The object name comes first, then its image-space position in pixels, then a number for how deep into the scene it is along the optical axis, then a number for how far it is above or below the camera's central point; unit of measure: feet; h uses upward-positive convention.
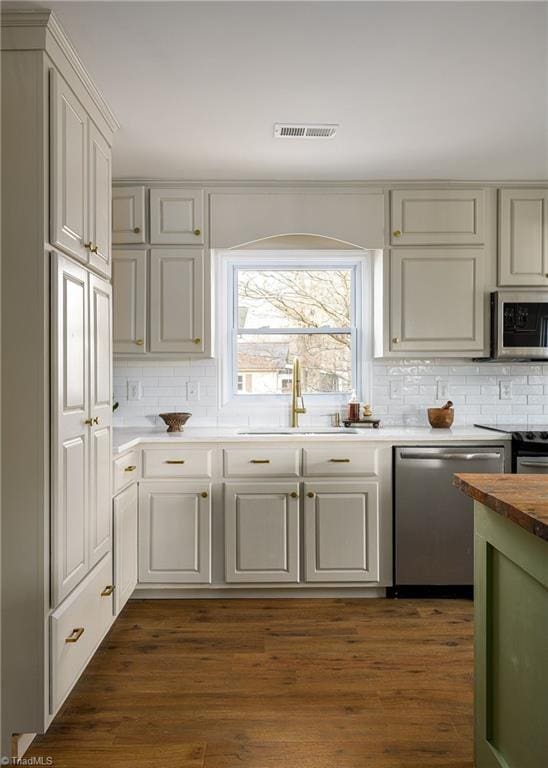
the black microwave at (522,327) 11.12 +0.94
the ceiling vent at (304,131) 8.82 +3.95
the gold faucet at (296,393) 11.96 -0.43
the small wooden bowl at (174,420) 11.24 -0.95
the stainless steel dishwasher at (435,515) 10.28 -2.63
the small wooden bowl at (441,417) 11.34 -0.90
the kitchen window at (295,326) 12.52 +1.08
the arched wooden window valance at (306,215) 11.25 +3.23
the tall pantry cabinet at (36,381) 5.87 -0.09
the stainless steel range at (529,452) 10.18 -1.44
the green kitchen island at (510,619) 4.27 -2.13
